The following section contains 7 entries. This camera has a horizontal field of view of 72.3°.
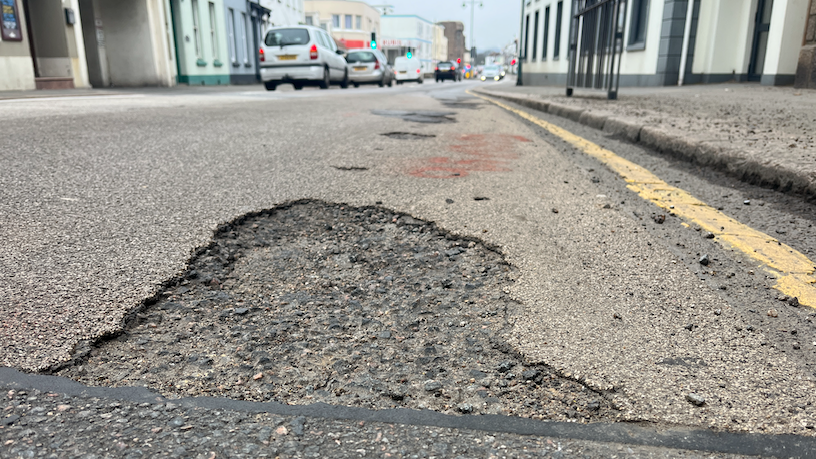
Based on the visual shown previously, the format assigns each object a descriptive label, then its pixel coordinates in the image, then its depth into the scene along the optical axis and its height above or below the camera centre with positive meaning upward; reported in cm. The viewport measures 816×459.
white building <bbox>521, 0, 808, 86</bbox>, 1034 +85
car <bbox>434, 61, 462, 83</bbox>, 4491 +78
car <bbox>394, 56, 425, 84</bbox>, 3753 +66
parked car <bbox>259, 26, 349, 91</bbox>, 1620 +65
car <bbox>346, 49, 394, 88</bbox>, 2352 +57
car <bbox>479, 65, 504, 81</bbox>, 6122 +87
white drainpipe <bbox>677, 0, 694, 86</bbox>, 1281 +93
